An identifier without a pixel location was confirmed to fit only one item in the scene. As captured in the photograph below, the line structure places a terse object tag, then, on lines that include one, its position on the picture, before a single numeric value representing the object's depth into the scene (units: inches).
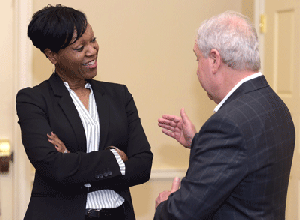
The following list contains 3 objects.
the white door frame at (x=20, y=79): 108.2
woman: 80.7
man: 66.6
